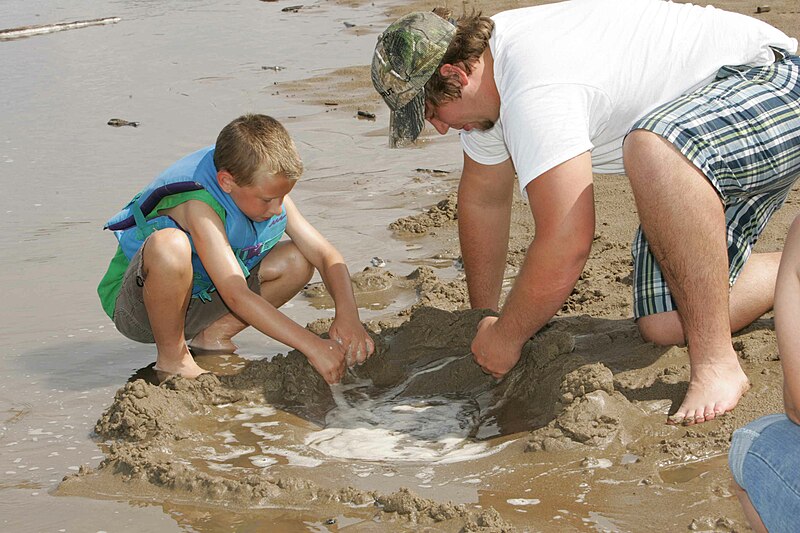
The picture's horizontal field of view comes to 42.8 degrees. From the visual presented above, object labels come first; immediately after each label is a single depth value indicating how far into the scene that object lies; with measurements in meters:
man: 2.81
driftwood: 10.90
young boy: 3.43
